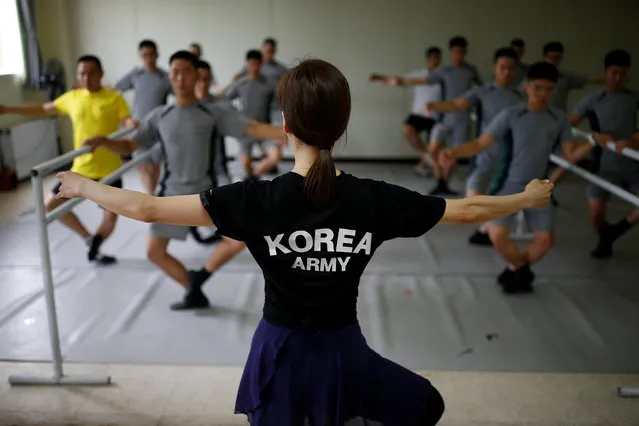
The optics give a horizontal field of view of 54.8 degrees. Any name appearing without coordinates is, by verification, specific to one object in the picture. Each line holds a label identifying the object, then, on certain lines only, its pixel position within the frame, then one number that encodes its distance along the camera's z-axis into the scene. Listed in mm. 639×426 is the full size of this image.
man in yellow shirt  4012
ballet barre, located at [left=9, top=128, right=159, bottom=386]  2559
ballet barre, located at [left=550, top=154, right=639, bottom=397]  2609
